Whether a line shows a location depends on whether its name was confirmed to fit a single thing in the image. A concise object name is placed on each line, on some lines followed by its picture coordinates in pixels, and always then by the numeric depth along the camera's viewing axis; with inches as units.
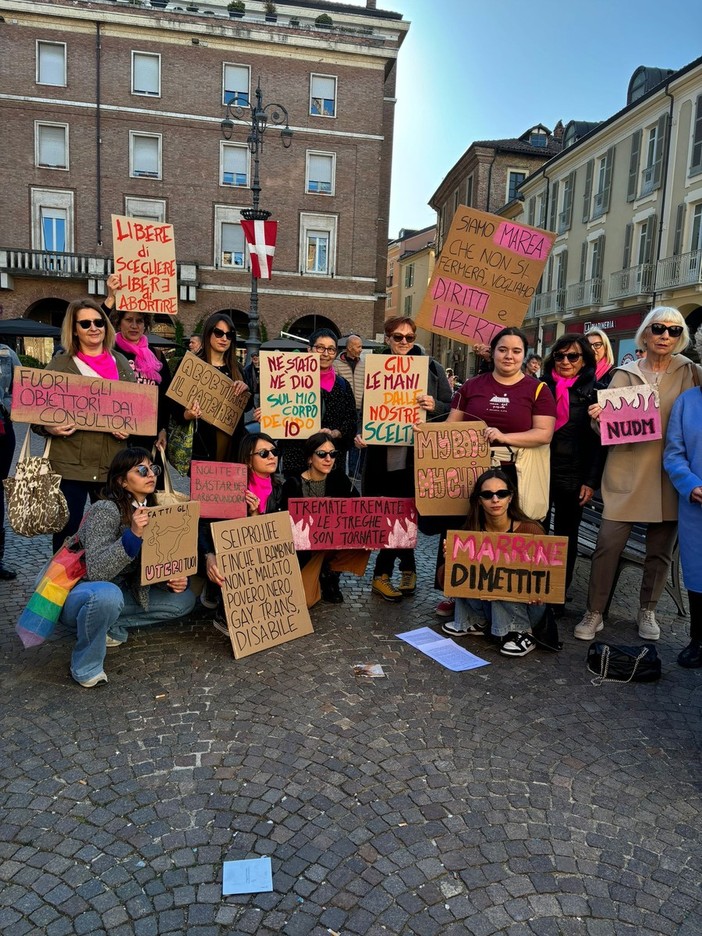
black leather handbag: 159.5
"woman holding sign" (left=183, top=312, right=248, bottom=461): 195.5
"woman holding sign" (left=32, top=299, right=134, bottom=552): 171.5
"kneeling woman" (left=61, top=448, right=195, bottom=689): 144.5
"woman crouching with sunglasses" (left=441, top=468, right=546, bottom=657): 174.9
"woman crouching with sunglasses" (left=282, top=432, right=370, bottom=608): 193.0
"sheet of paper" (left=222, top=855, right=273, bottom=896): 93.3
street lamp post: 527.5
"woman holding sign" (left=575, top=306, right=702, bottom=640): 174.7
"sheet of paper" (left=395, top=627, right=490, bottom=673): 165.6
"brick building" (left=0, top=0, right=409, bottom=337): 1066.7
